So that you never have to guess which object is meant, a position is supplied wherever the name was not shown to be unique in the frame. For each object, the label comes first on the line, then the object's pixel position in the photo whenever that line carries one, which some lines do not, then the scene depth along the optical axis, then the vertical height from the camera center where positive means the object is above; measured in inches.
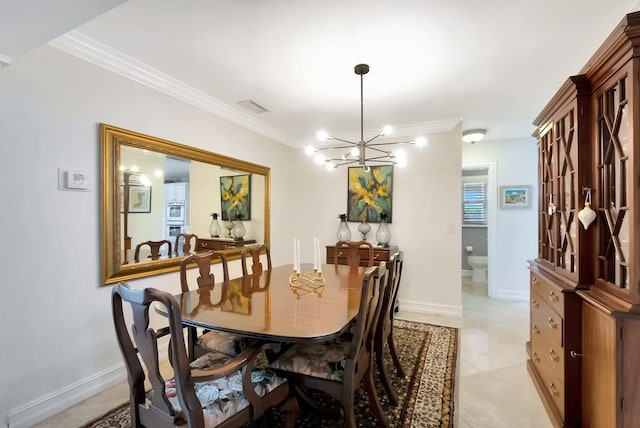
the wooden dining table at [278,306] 55.4 -21.5
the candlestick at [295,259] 88.2 -13.5
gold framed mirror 89.0 +5.9
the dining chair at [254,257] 106.2 -15.3
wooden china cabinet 50.3 -7.6
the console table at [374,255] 150.3 -21.3
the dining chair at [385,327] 77.3 -31.1
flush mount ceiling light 163.3 +44.3
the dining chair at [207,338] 71.3 -31.3
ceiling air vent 126.7 +48.1
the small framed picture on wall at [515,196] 176.2 +10.4
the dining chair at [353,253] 123.7 -16.5
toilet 221.9 -40.4
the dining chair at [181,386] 43.9 -29.7
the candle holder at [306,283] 82.7 -21.4
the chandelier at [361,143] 94.5 +24.2
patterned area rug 71.2 -50.1
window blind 246.4 +9.9
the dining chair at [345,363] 58.4 -31.8
